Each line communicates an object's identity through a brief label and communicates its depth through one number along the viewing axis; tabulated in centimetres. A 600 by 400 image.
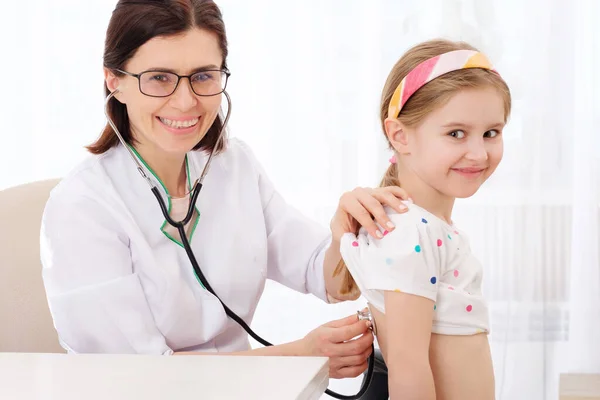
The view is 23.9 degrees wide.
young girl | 160
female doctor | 175
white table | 137
